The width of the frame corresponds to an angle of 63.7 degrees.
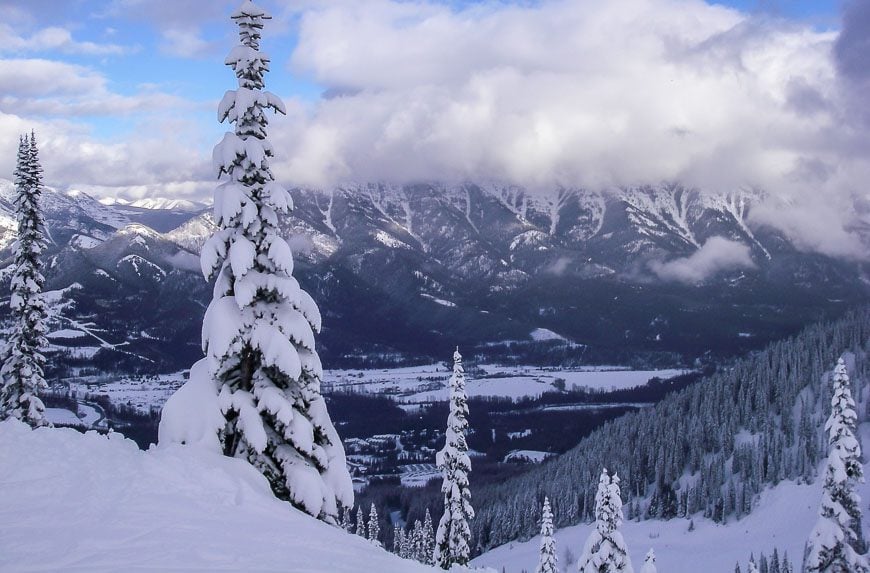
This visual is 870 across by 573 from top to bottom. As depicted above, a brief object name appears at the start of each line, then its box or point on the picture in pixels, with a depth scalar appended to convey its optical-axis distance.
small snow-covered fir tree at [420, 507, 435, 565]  81.19
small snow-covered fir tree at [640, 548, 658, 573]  35.44
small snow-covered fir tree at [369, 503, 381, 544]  89.66
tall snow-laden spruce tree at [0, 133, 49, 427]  33.62
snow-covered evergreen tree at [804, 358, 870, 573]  31.61
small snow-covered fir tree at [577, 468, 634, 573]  34.56
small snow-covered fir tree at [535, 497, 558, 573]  40.53
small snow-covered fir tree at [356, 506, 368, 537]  95.76
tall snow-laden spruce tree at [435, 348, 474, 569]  37.50
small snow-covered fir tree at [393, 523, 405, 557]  88.54
